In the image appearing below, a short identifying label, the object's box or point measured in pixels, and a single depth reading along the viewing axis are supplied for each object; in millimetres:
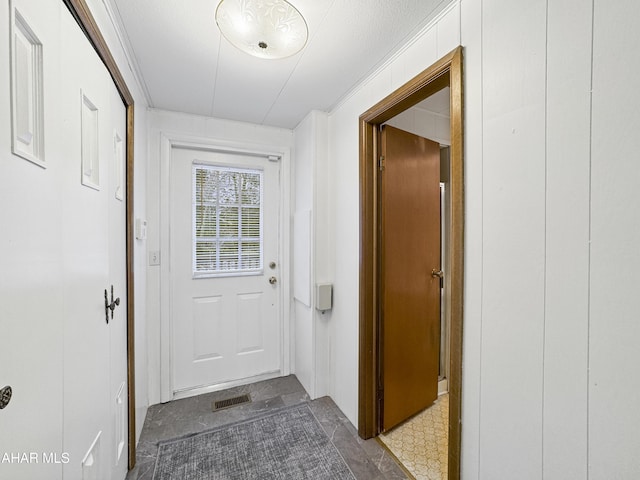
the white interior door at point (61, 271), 608
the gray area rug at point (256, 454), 1501
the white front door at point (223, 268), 2258
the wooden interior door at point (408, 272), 1803
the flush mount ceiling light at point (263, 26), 1025
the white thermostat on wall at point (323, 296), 2111
